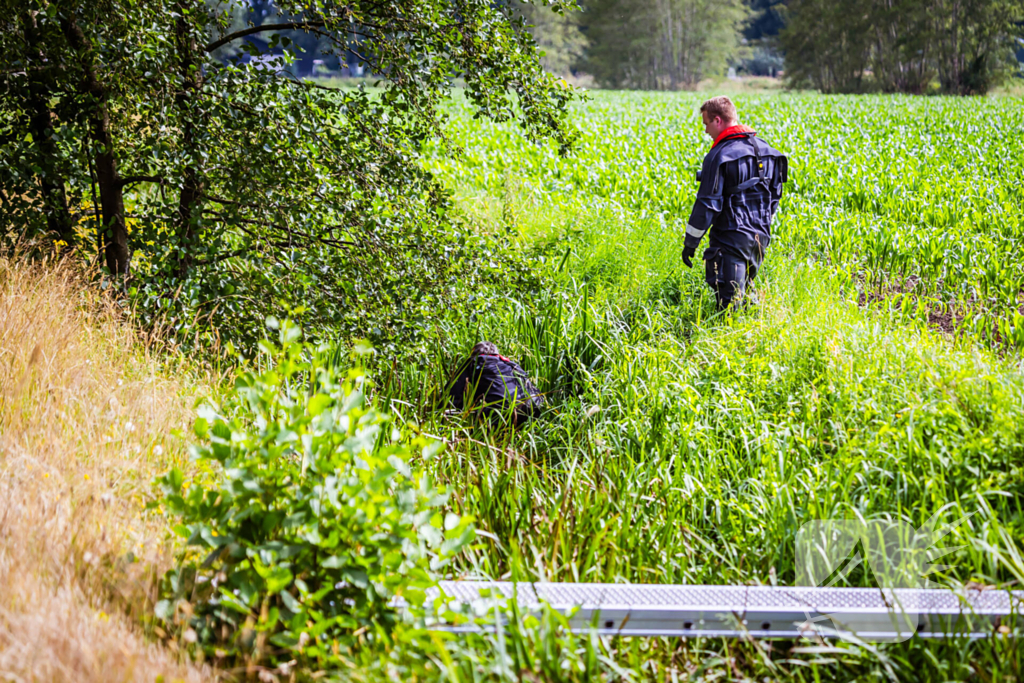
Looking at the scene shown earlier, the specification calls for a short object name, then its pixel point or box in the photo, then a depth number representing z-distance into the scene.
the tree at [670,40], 140.37
